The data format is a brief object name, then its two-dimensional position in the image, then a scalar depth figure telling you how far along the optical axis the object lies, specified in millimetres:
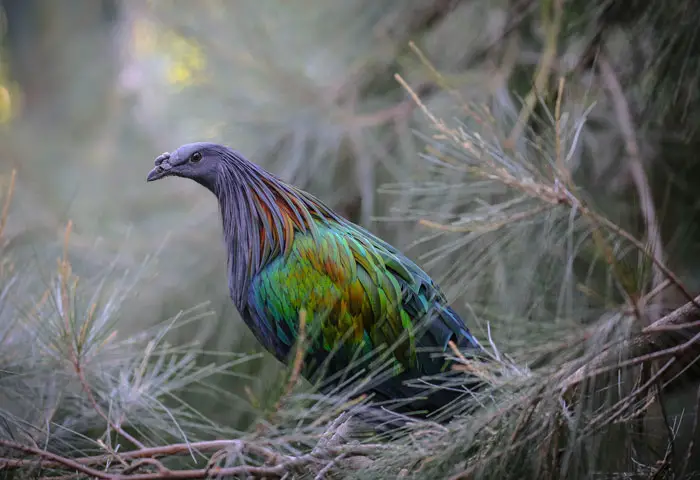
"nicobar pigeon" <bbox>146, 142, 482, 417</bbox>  5971
